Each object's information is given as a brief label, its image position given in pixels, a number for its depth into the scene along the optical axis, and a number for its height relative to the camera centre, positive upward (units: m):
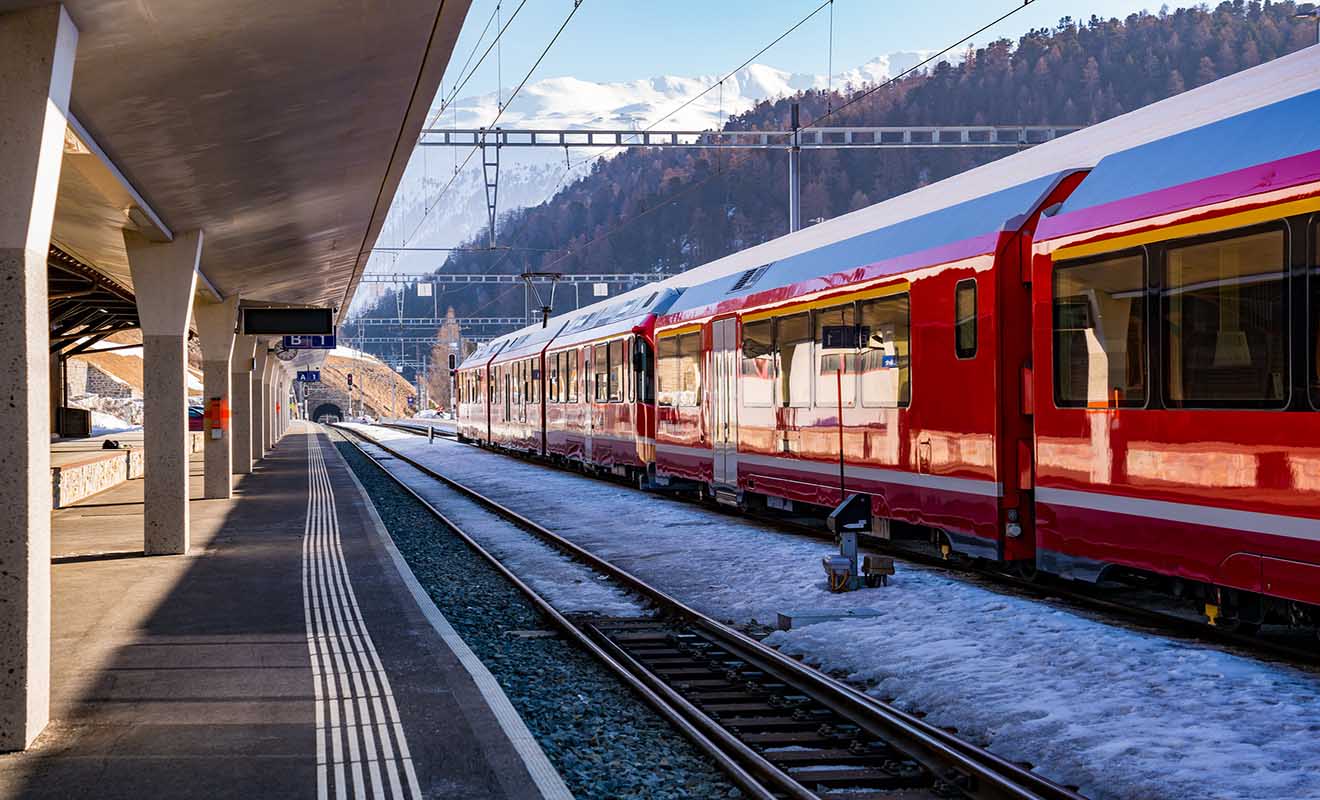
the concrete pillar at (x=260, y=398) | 39.62 +0.10
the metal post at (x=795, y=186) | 25.14 +4.12
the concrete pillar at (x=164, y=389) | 15.59 +0.16
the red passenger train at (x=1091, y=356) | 7.99 +0.28
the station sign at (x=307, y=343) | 37.69 +1.67
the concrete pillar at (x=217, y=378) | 23.20 +0.42
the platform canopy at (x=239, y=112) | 8.89 +2.50
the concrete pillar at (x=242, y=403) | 31.92 -0.04
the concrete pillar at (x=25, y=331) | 6.83 +0.39
